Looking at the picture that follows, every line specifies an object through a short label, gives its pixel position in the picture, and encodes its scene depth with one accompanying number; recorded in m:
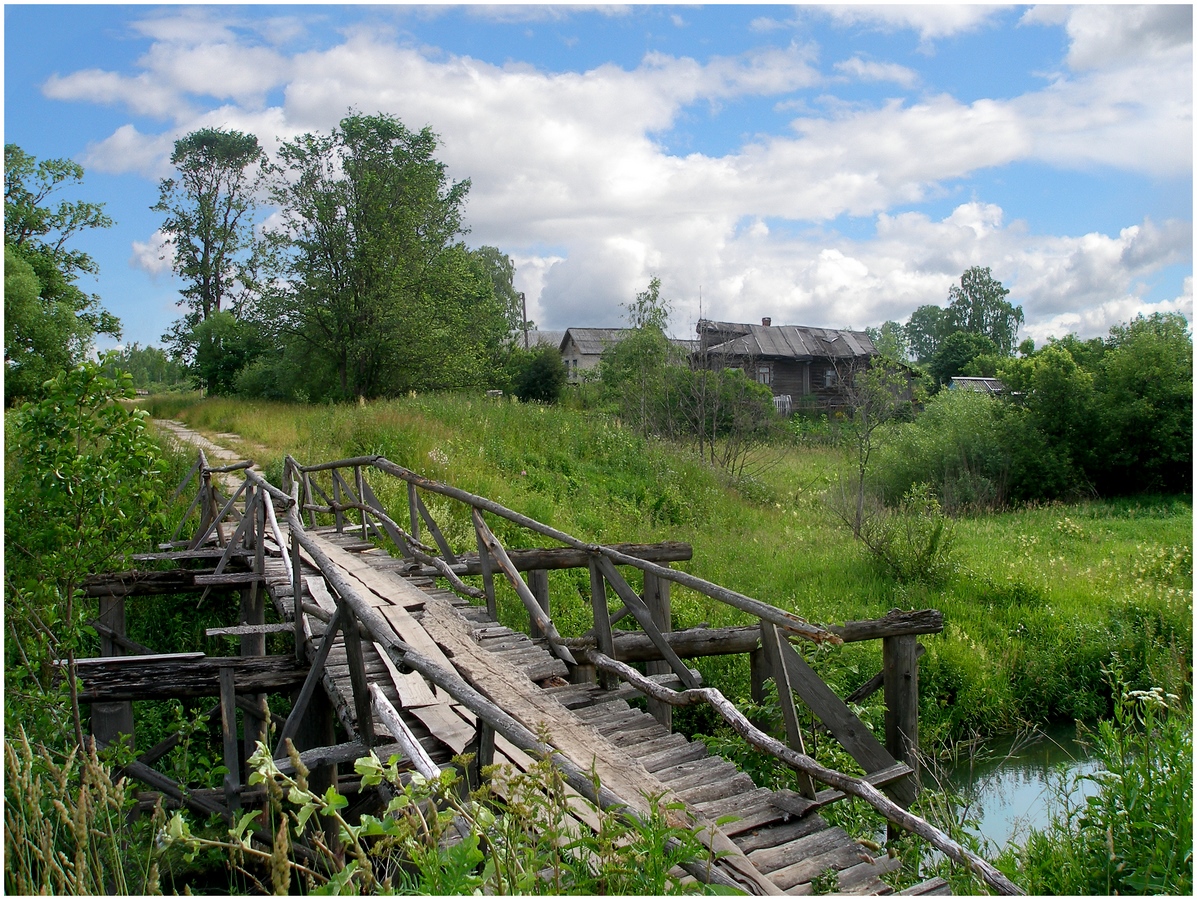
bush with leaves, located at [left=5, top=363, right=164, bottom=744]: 4.49
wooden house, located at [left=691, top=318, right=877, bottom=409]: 41.28
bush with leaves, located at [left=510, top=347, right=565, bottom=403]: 33.78
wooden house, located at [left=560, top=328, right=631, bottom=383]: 55.94
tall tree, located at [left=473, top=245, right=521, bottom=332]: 45.84
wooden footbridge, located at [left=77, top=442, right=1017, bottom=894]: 3.85
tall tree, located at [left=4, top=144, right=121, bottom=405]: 22.02
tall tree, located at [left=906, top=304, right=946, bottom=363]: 75.09
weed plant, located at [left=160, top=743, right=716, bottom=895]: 1.99
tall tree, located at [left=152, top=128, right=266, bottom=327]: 37.28
